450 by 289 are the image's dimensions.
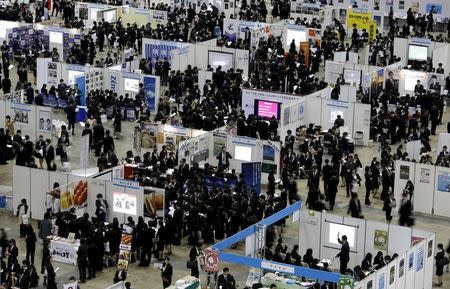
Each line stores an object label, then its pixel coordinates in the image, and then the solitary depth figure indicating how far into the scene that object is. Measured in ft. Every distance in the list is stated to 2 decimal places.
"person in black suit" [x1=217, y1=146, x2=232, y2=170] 159.94
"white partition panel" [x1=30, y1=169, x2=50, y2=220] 144.66
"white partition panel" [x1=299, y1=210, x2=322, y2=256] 132.77
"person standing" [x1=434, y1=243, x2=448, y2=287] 129.08
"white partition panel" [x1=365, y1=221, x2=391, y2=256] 128.67
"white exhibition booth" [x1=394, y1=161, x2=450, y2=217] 149.38
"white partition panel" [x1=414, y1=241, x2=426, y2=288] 124.36
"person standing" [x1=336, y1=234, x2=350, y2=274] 128.06
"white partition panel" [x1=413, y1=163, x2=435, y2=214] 149.48
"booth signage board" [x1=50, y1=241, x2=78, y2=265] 134.51
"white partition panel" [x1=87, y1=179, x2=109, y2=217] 142.41
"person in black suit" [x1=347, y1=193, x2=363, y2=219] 145.48
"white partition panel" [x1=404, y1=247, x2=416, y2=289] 122.52
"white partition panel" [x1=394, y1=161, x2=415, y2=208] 150.61
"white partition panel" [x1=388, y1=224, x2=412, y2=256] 127.44
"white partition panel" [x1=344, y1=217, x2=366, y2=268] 129.70
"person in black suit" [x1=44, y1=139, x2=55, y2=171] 160.56
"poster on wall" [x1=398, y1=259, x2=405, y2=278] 121.19
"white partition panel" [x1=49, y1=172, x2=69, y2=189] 142.92
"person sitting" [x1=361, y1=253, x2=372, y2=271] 123.44
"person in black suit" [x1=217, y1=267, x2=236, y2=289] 122.01
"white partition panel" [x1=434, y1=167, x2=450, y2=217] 148.77
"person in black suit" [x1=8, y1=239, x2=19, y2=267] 126.93
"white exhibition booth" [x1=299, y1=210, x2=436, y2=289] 121.30
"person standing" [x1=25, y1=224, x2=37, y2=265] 132.87
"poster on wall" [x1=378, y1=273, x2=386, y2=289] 118.21
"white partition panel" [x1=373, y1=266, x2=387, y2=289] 117.70
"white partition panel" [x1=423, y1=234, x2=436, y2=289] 125.70
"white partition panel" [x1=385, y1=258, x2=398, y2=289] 119.44
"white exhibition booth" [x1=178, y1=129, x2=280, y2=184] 159.94
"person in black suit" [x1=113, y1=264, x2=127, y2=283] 122.42
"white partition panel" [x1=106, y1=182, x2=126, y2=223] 142.00
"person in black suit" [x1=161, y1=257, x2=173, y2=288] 124.88
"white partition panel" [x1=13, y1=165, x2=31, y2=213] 145.69
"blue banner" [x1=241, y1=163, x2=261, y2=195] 153.99
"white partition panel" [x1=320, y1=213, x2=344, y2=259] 131.13
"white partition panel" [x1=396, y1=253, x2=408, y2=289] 121.08
